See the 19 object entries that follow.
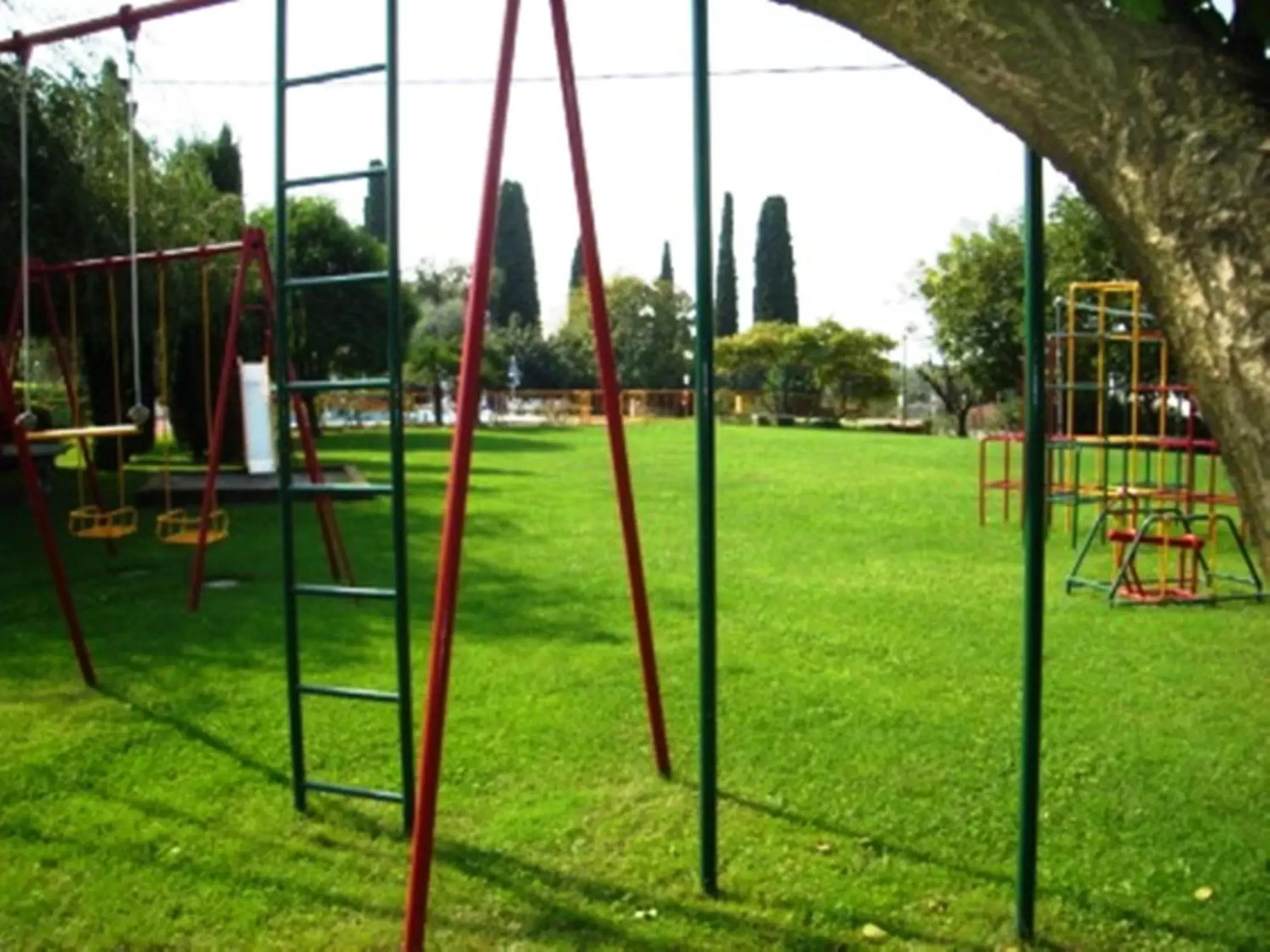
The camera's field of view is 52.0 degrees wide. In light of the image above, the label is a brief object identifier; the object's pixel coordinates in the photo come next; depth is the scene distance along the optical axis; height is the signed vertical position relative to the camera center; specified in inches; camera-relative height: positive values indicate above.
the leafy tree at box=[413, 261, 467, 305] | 2379.4 +236.3
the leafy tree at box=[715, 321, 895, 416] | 1825.8 +62.3
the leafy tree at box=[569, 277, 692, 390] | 2082.9 +125.4
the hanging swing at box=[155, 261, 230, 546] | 339.9 -32.1
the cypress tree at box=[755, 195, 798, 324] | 2183.8 +237.5
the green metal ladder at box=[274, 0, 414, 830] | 151.7 -3.3
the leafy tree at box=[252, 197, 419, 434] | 1304.1 +116.2
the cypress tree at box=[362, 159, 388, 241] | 1587.1 +257.0
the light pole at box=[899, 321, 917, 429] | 1718.8 +28.9
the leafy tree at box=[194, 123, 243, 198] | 1008.2 +195.8
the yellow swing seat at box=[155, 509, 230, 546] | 341.4 -33.8
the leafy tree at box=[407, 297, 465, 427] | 1694.1 +67.9
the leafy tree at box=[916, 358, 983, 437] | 1551.4 +22.1
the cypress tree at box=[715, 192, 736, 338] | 2074.3 +210.7
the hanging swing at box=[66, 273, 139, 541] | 280.5 -29.9
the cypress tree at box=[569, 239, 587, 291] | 2380.7 +254.4
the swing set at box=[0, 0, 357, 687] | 219.9 +2.9
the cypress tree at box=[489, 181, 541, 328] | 2299.5 +249.5
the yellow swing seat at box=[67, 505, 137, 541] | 347.3 -32.1
